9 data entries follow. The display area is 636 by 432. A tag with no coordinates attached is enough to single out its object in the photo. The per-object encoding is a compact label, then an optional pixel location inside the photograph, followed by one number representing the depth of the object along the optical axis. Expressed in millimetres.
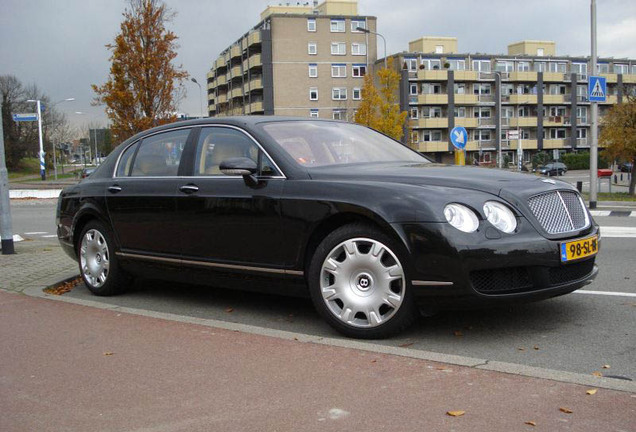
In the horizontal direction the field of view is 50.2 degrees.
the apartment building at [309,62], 81125
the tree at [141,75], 29062
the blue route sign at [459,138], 18828
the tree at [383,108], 37688
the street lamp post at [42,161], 55278
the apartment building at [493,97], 84625
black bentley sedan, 4242
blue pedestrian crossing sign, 19438
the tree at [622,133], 38250
